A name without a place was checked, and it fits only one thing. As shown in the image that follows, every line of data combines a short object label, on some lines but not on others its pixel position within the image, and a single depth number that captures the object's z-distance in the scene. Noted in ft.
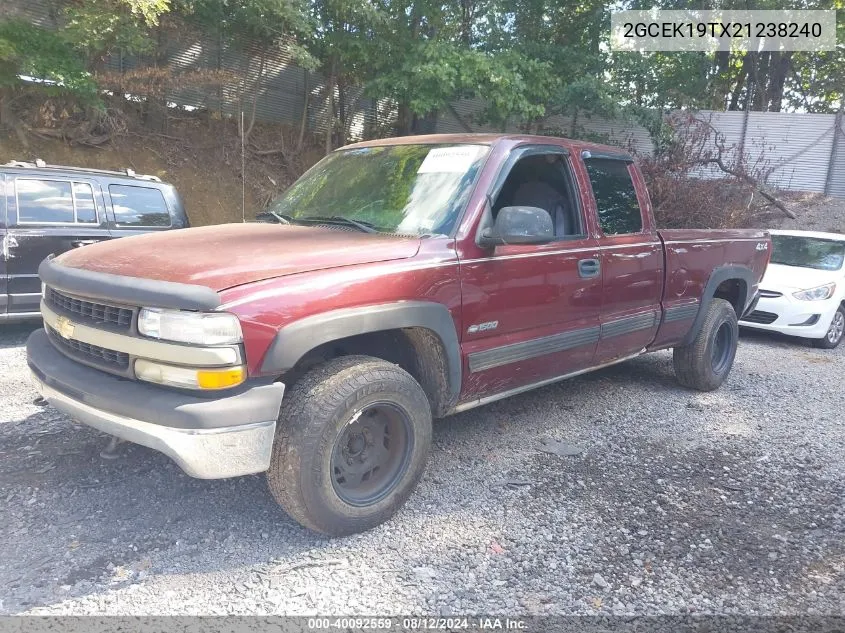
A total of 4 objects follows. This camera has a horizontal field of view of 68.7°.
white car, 25.54
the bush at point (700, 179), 41.93
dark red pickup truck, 8.21
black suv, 19.62
